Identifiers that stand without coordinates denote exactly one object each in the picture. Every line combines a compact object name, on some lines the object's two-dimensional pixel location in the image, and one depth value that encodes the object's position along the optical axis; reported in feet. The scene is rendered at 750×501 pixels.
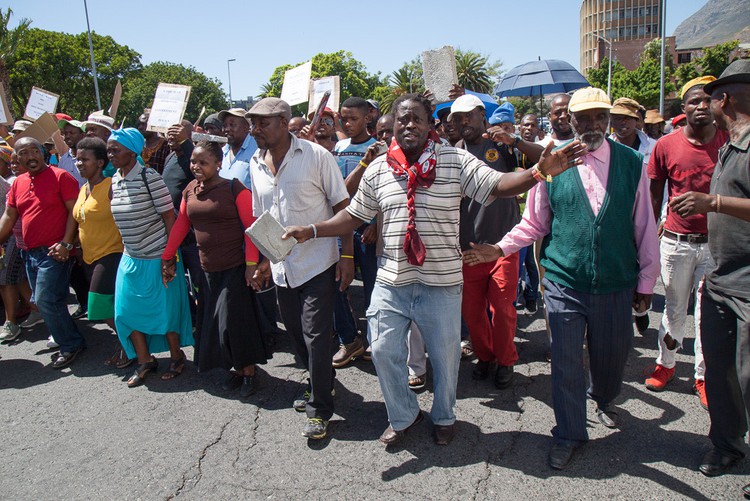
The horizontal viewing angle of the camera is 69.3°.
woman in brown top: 13.64
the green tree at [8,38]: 89.57
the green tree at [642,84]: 139.23
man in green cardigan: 10.25
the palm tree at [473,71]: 173.58
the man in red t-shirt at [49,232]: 17.26
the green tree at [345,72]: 199.72
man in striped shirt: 10.53
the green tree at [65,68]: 126.41
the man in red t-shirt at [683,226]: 13.20
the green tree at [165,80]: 144.36
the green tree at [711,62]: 124.67
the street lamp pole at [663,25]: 74.99
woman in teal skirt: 15.24
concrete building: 396.98
